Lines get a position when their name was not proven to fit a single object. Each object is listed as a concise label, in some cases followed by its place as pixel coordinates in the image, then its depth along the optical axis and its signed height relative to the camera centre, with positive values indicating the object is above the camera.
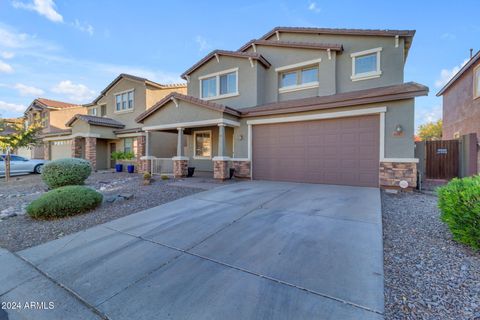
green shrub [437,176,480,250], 3.04 -0.78
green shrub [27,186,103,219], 5.34 -1.18
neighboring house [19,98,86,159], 21.39 +4.47
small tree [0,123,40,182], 11.56 +1.04
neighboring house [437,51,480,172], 11.75 +3.75
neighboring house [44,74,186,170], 15.84 +2.25
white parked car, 13.67 -0.52
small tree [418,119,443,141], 30.31 +4.34
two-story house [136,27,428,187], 7.53 +2.05
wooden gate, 9.98 +0.01
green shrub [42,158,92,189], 8.21 -0.59
